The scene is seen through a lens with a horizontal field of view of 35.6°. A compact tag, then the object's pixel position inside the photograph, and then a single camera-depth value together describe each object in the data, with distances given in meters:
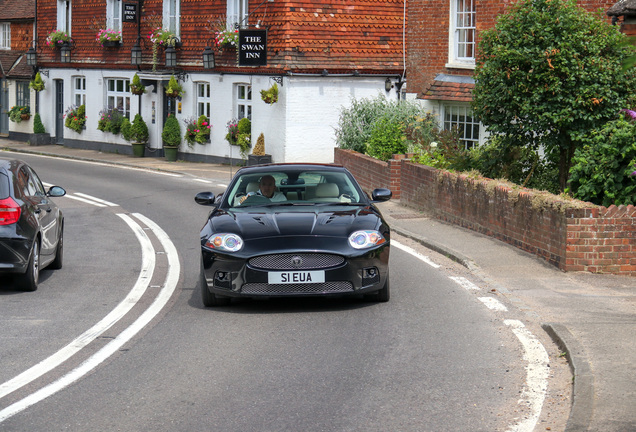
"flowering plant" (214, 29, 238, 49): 32.25
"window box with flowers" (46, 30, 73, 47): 41.75
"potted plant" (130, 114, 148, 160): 36.94
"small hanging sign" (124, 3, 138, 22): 36.53
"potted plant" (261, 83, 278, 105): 30.36
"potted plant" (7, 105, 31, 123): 44.75
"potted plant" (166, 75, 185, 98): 34.56
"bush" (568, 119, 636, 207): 13.28
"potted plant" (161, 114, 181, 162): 34.97
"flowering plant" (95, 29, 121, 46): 38.48
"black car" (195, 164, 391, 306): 9.52
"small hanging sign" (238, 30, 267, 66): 30.47
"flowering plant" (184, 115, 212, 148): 33.97
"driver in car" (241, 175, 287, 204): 11.02
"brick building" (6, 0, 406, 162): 30.84
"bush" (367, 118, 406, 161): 24.20
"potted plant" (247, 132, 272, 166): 31.05
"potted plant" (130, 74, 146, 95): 36.38
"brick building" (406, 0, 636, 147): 26.02
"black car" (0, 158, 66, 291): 10.88
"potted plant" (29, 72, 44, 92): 42.97
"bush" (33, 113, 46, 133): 43.19
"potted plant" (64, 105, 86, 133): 40.97
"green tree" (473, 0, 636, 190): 17.03
